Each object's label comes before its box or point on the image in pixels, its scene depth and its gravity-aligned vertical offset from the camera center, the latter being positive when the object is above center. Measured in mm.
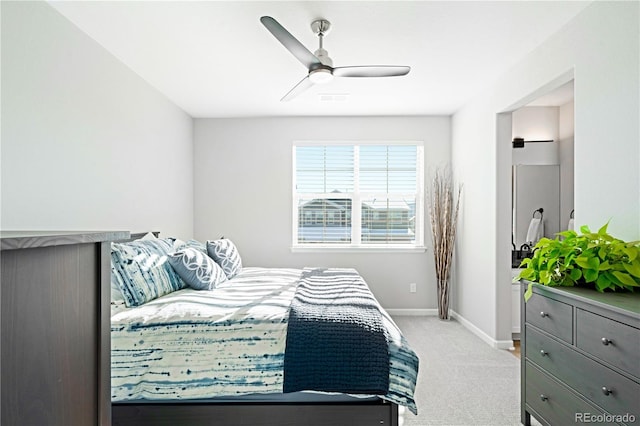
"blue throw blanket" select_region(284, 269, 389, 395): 1988 -692
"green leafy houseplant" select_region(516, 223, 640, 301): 1851 -219
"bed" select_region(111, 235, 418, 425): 2002 -782
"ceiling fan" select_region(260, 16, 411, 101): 2496 +979
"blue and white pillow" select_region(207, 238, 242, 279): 3459 -359
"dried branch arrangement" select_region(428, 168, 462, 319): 4855 -225
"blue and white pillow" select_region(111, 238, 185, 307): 2398 -364
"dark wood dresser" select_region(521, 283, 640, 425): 1574 -636
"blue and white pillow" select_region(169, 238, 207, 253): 3273 -261
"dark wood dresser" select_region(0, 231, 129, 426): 667 -223
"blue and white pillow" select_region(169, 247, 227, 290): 2844 -385
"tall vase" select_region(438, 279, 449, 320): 4859 -997
